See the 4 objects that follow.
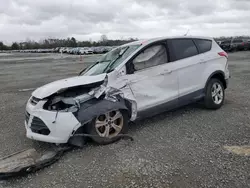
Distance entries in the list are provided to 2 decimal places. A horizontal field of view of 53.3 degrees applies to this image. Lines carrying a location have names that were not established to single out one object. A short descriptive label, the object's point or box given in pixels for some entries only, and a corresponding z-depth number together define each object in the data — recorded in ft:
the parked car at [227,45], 105.29
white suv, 12.60
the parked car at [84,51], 158.71
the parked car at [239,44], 105.50
